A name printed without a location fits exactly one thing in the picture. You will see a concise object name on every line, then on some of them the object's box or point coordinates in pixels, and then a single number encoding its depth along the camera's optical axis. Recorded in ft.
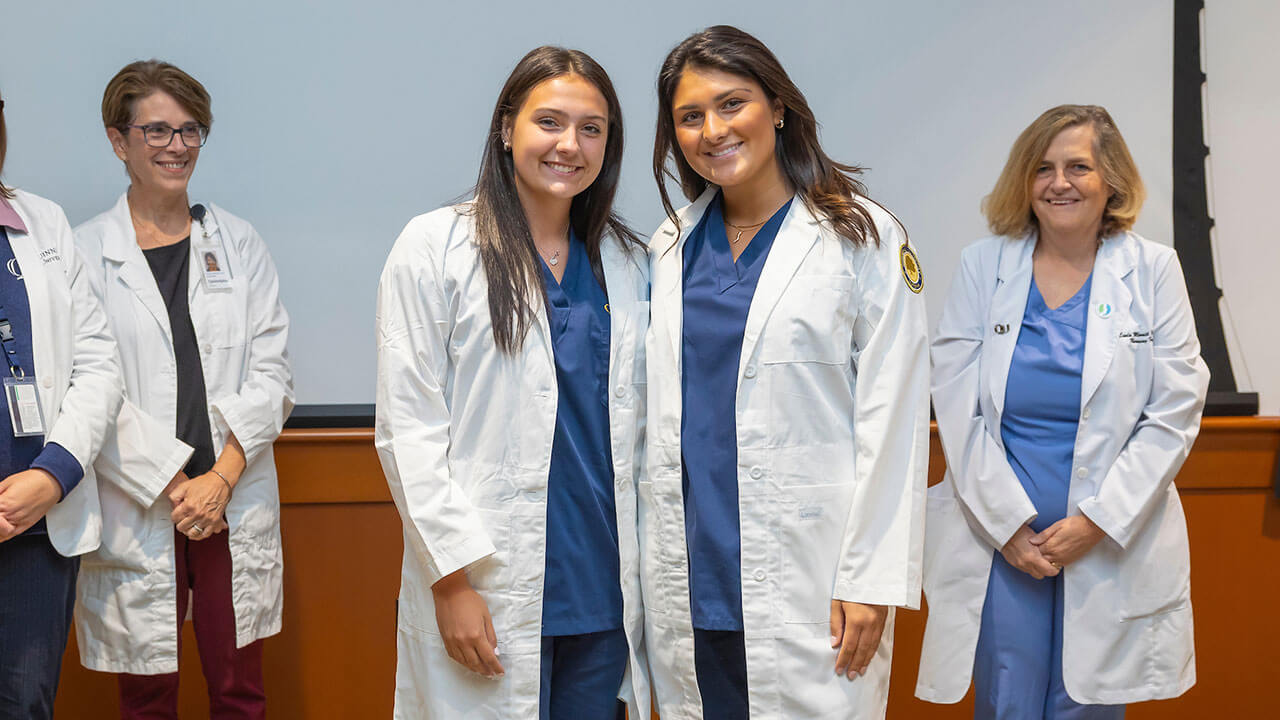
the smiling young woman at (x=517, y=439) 4.99
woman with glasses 6.89
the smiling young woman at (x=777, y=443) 5.01
